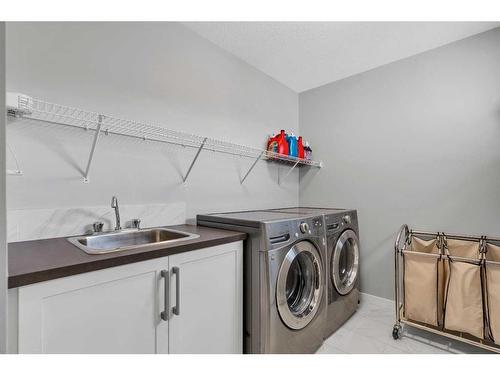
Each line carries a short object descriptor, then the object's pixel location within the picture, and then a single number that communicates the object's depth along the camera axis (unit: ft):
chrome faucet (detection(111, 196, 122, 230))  5.08
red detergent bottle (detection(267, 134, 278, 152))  8.88
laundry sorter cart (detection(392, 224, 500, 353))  5.42
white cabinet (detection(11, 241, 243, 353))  2.96
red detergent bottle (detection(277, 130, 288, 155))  8.84
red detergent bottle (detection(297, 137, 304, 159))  9.45
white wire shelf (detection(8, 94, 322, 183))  4.14
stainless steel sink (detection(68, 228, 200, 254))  4.58
